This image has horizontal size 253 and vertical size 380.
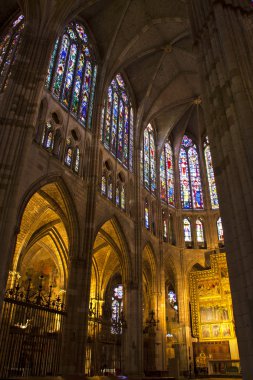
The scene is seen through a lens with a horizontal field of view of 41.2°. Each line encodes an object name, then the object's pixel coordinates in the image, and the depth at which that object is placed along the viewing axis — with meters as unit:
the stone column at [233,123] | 6.40
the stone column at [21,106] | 10.92
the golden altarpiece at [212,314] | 21.23
